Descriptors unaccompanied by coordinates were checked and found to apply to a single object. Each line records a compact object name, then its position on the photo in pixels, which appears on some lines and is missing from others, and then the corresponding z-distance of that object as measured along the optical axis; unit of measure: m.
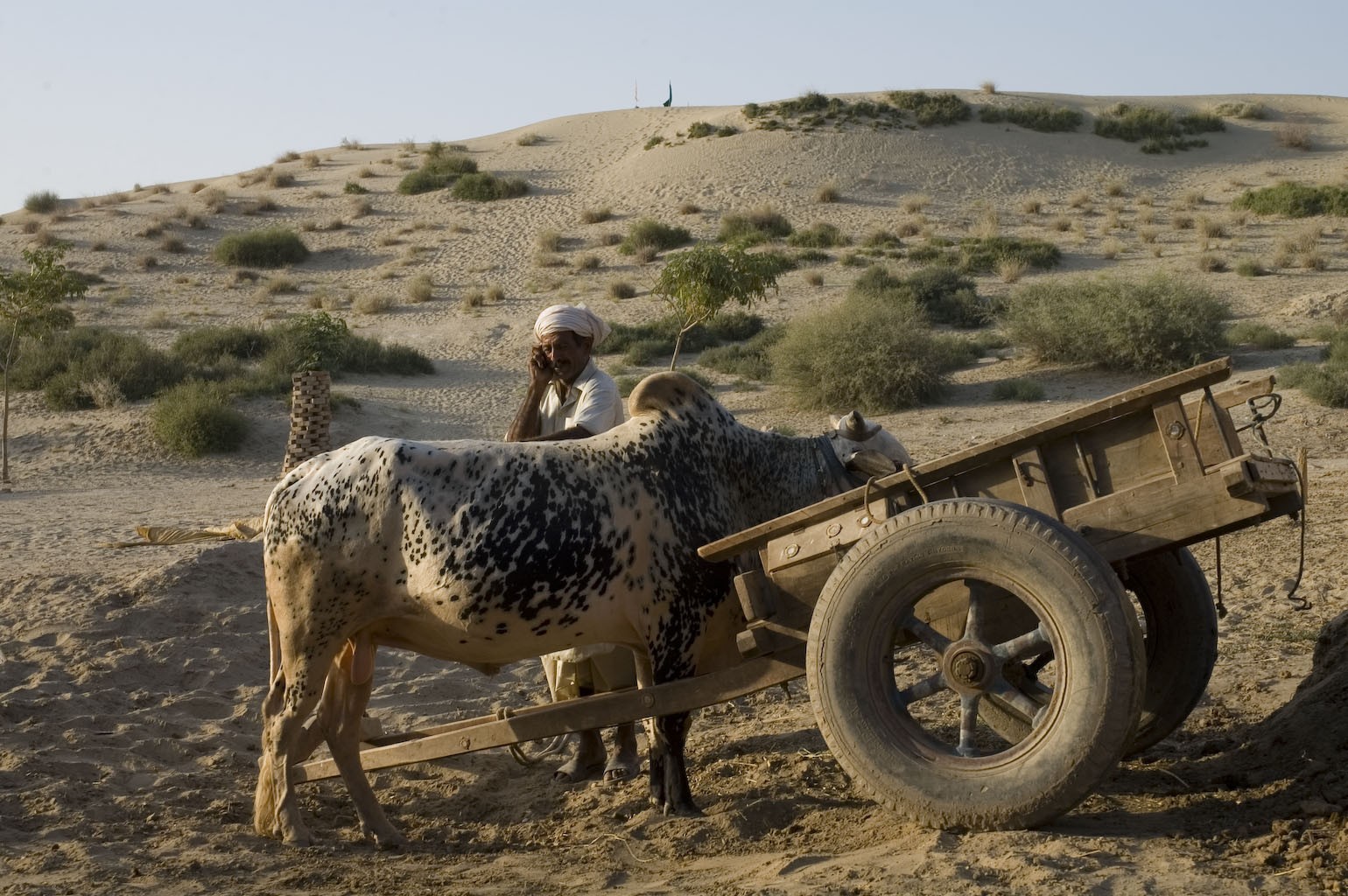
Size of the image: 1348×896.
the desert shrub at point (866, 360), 19.59
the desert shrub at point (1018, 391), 18.58
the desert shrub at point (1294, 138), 47.06
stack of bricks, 14.23
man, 5.73
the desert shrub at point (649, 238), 34.09
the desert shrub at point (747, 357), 22.48
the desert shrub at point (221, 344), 23.91
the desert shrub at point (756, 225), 35.78
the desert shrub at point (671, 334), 24.59
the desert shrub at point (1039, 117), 49.09
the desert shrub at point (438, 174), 45.25
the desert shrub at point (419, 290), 30.88
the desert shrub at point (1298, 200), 32.88
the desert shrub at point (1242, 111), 52.03
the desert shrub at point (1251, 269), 26.27
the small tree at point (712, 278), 20.88
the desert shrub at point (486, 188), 43.94
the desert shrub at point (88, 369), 20.55
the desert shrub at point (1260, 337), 19.77
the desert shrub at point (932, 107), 48.59
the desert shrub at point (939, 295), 24.64
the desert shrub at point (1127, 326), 19.97
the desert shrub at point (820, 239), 34.06
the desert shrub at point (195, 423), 17.80
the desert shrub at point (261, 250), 35.81
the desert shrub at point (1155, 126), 47.19
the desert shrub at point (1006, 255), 29.48
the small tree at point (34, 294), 17.88
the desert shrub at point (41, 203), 44.12
